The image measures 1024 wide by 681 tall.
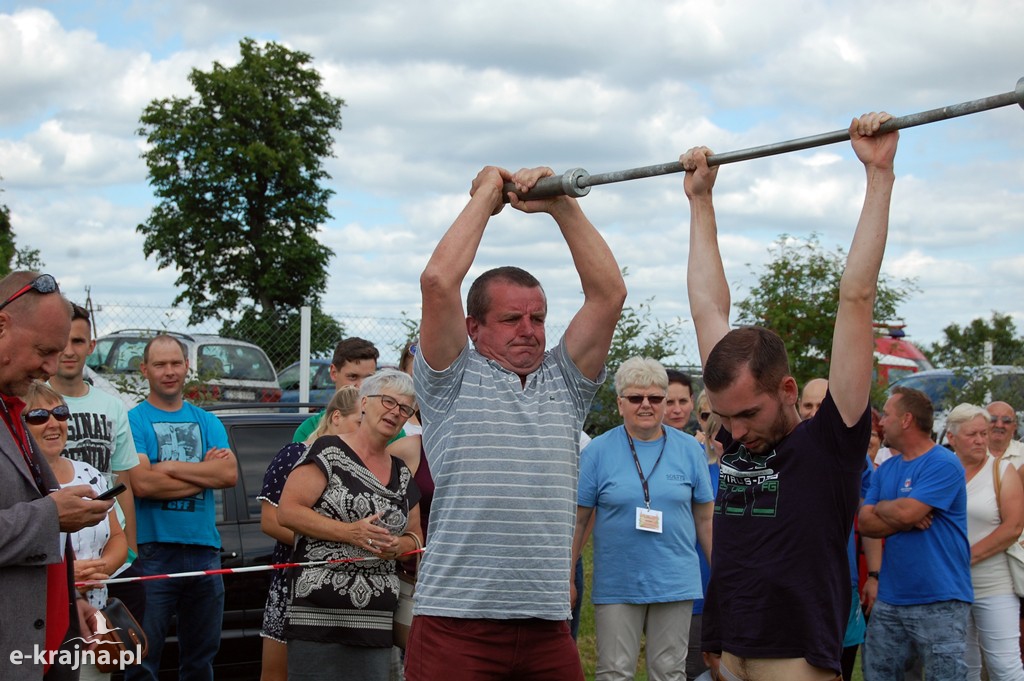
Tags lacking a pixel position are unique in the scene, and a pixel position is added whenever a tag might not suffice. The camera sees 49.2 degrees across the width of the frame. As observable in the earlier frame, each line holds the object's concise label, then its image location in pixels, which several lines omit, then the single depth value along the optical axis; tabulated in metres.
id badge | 6.16
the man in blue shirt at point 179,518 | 6.07
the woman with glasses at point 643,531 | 6.13
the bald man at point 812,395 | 6.74
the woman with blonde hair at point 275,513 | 5.20
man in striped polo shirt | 3.48
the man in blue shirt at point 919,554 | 6.05
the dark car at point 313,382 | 12.33
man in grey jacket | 3.40
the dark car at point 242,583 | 6.54
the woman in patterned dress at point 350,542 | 4.85
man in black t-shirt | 3.12
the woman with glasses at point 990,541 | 6.75
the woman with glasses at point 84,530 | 4.82
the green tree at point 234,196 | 39.00
